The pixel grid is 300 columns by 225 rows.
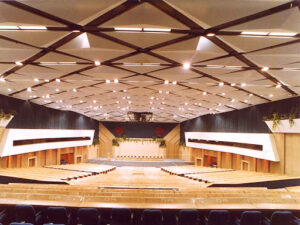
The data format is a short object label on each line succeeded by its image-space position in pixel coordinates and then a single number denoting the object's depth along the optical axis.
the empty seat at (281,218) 5.23
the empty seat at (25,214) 5.27
